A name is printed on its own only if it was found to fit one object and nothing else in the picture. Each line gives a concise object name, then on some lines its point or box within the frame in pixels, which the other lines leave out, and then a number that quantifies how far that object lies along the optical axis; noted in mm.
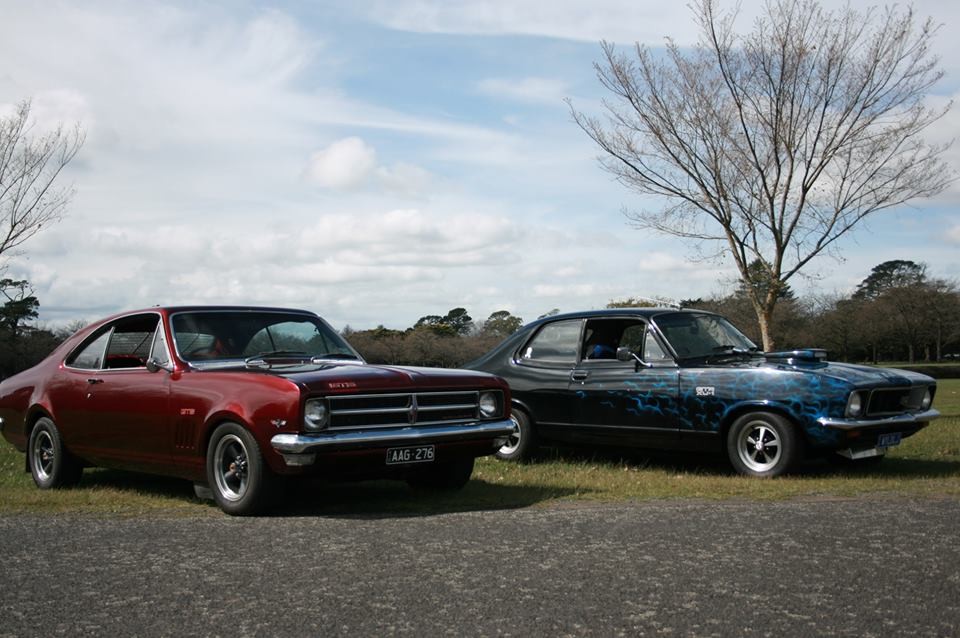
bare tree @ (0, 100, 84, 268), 20766
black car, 9258
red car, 7211
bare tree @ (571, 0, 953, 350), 16125
